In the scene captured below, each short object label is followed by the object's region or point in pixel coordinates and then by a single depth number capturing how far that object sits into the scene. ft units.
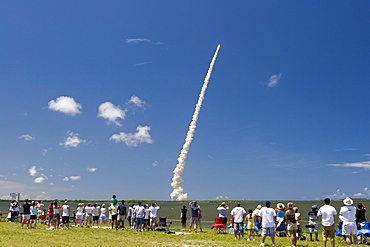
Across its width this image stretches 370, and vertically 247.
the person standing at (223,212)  68.80
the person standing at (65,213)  71.15
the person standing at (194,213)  67.97
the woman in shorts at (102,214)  82.17
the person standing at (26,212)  70.90
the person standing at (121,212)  71.92
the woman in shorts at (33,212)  70.90
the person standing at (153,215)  71.51
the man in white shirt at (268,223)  48.01
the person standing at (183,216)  72.64
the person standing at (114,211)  73.46
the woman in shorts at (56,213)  70.64
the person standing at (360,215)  55.26
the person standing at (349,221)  41.50
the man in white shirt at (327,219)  41.57
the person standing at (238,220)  58.13
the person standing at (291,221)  46.32
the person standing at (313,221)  57.06
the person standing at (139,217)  68.23
